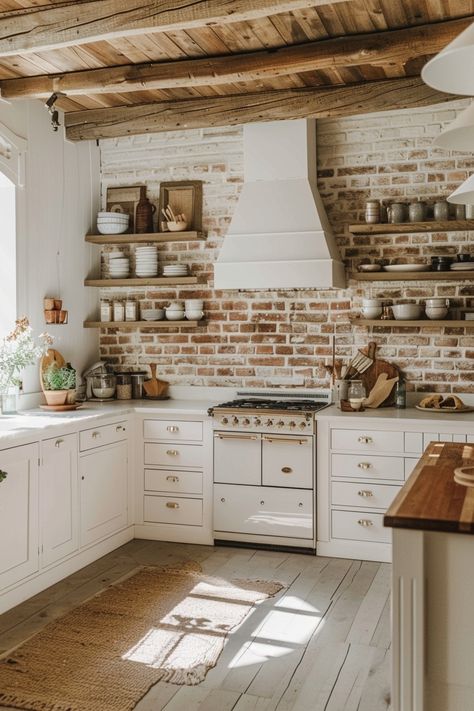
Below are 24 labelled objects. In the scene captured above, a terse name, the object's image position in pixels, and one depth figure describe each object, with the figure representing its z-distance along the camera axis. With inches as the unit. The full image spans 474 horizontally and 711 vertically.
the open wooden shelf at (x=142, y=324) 212.4
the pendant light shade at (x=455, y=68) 69.3
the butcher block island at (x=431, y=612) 77.3
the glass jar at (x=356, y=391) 190.9
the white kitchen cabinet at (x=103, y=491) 175.6
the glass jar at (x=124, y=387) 218.8
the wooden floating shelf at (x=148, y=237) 211.3
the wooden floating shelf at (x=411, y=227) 186.1
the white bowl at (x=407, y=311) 192.9
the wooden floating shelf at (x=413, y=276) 186.9
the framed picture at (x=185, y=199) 216.2
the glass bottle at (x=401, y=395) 193.9
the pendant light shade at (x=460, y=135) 82.1
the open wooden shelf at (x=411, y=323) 185.0
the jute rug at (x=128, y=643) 114.7
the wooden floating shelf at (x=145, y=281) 211.9
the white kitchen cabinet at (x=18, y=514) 145.6
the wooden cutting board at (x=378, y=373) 199.0
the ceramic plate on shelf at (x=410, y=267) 191.1
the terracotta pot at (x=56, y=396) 188.7
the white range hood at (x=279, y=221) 192.1
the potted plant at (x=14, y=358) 175.7
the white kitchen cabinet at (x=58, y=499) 158.9
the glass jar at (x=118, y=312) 222.7
